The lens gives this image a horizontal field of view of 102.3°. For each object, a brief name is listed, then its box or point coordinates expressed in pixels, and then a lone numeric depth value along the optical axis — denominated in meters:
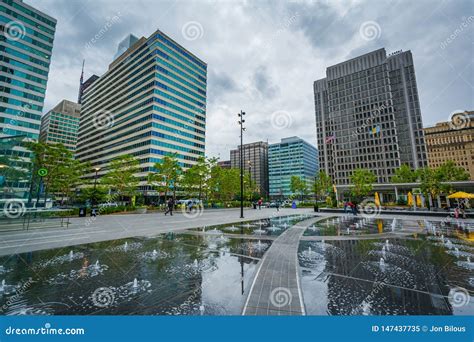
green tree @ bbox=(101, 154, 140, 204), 30.20
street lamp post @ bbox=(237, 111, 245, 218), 21.21
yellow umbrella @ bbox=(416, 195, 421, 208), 41.37
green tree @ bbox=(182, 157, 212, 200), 37.50
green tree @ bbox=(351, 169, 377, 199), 36.19
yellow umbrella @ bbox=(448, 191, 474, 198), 25.80
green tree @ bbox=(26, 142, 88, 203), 25.64
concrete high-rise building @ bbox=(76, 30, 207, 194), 63.59
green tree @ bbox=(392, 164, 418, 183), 53.83
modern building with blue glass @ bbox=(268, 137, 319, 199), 145.38
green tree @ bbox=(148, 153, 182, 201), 32.81
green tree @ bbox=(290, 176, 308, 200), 55.44
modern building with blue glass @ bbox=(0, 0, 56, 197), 52.34
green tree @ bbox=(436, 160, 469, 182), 45.32
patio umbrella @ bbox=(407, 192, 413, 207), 38.25
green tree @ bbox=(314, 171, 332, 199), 57.65
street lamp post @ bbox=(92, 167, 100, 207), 24.81
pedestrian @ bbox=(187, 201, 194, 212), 32.44
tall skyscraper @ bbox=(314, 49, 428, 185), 83.00
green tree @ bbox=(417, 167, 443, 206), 30.34
